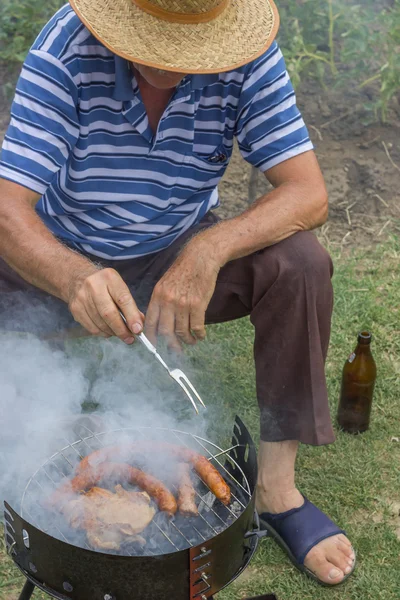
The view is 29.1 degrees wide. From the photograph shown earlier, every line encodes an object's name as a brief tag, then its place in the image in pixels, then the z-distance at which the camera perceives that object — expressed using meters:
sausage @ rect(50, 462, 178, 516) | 2.25
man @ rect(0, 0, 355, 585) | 2.51
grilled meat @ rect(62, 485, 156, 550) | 2.15
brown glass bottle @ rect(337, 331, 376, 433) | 3.44
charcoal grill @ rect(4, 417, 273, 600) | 1.96
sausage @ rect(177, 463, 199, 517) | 2.25
